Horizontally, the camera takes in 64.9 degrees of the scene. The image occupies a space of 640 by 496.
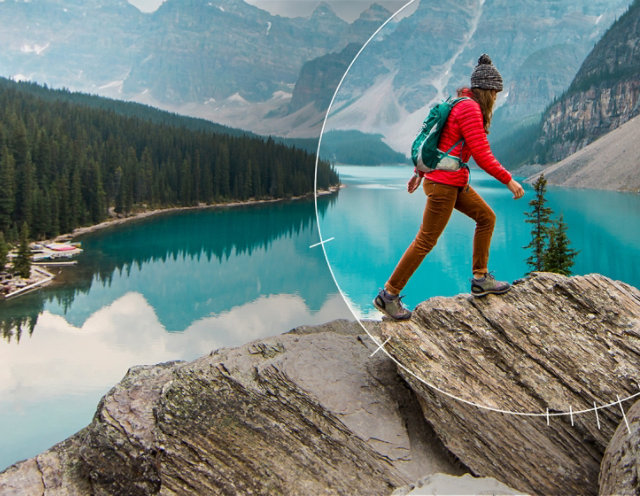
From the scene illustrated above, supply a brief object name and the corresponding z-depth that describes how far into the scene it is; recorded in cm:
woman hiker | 314
